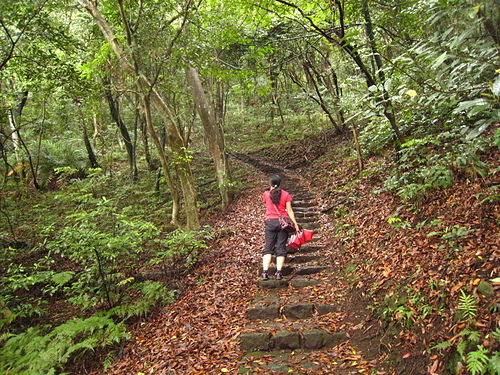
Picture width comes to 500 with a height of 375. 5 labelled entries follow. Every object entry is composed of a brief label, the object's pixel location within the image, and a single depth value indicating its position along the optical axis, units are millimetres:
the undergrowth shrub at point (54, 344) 4023
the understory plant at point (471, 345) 2529
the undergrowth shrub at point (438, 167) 4590
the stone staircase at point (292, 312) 4145
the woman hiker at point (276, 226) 5887
